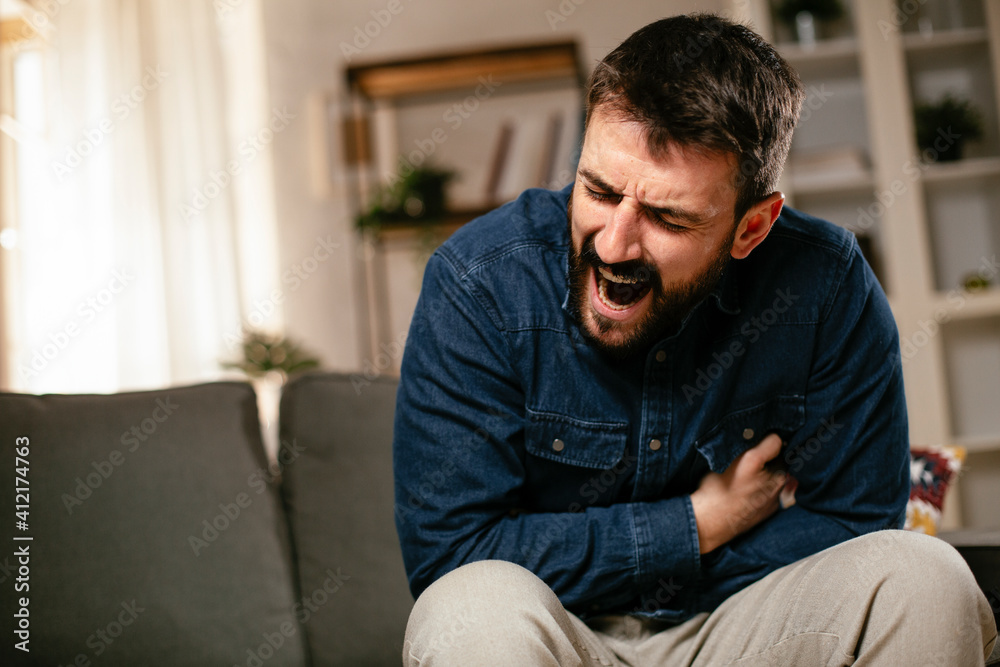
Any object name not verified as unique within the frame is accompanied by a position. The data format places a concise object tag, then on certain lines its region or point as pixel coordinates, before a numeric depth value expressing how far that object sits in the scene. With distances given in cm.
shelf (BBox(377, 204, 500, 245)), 303
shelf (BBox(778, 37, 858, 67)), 274
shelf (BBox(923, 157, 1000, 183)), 268
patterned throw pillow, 141
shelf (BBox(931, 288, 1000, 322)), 263
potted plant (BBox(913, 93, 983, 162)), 274
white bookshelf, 267
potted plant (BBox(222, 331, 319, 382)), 287
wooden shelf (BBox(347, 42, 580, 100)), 311
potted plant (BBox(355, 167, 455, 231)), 303
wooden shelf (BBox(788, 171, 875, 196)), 272
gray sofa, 128
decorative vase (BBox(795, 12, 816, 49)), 281
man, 88
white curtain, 263
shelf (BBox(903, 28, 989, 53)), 271
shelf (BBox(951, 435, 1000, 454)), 267
